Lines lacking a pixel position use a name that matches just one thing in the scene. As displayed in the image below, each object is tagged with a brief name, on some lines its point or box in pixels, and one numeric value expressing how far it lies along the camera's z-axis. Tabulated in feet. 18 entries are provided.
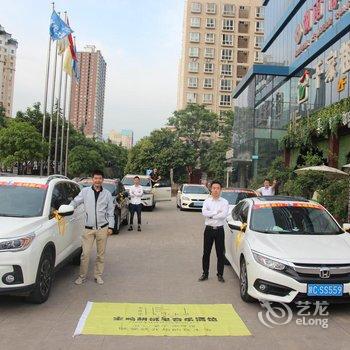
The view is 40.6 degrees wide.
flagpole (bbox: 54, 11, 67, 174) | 111.63
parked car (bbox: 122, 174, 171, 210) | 75.00
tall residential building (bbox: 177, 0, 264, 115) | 280.92
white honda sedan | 19.35
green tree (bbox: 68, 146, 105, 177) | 182.19
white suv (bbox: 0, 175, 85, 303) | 18.78
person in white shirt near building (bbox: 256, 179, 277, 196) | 49.85
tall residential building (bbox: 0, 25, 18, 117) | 342.75
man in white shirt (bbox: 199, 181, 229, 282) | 26.25
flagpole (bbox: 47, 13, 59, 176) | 108.58
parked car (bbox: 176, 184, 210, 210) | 80.02
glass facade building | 76.14
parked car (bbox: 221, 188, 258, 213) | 52.42
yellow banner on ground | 17.65
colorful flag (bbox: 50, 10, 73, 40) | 102.78
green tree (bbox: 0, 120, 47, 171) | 103.24
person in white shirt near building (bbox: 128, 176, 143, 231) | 47.96
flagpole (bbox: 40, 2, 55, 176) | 105.29
